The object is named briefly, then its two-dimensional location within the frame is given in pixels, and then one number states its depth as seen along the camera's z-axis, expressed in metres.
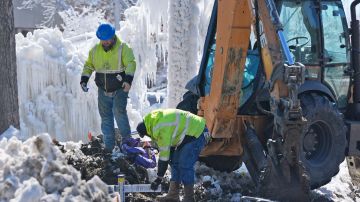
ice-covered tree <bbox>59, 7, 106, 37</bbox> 40.85
